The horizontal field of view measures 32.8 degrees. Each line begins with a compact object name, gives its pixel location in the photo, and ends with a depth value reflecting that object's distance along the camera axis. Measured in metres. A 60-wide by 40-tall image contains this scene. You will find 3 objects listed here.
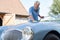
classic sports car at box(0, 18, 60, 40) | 2.41
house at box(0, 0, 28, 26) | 9.81
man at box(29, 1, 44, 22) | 3.16
